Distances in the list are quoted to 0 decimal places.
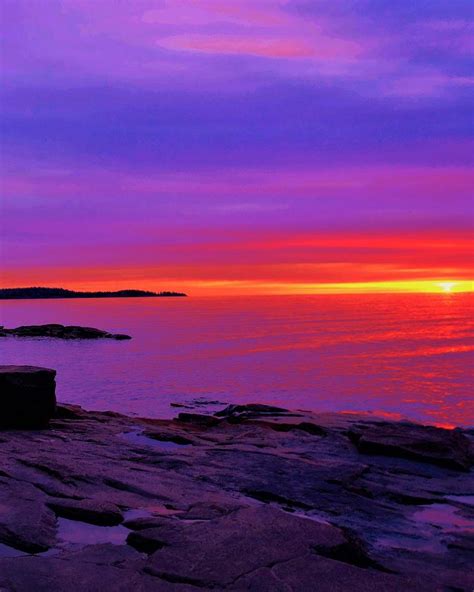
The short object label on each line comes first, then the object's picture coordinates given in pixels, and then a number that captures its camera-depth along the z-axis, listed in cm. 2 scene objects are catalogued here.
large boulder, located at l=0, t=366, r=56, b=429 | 1695
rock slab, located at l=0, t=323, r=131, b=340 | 7744
